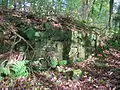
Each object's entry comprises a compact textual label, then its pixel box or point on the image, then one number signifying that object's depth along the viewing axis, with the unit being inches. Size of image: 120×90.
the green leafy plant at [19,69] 108.5
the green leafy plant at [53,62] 127.2
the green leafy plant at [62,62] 132.2
